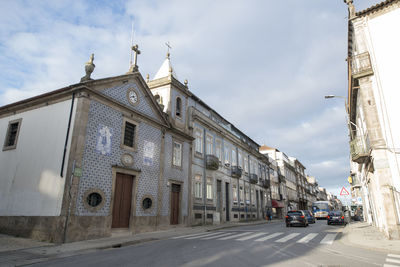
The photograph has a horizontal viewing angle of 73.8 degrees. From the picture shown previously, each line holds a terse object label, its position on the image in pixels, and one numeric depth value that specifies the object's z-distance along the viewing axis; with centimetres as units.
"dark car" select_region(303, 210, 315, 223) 2789
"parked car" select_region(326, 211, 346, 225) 2698
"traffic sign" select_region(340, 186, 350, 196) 1886
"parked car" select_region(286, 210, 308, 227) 2192
